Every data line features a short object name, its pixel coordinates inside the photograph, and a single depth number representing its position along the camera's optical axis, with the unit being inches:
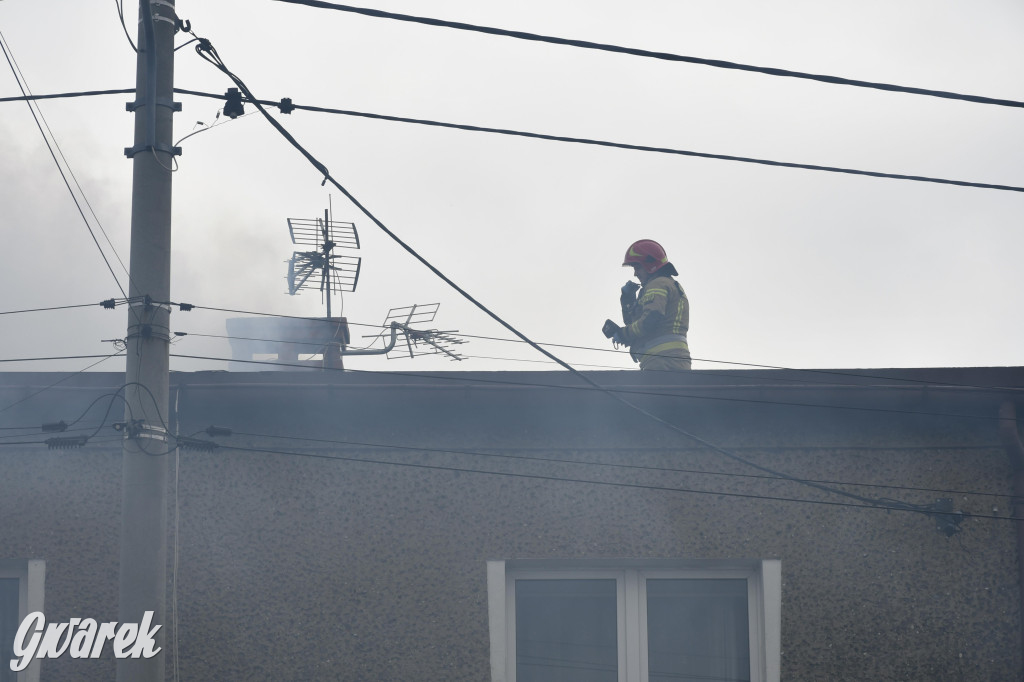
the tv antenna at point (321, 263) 940.0
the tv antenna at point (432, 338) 817.5
